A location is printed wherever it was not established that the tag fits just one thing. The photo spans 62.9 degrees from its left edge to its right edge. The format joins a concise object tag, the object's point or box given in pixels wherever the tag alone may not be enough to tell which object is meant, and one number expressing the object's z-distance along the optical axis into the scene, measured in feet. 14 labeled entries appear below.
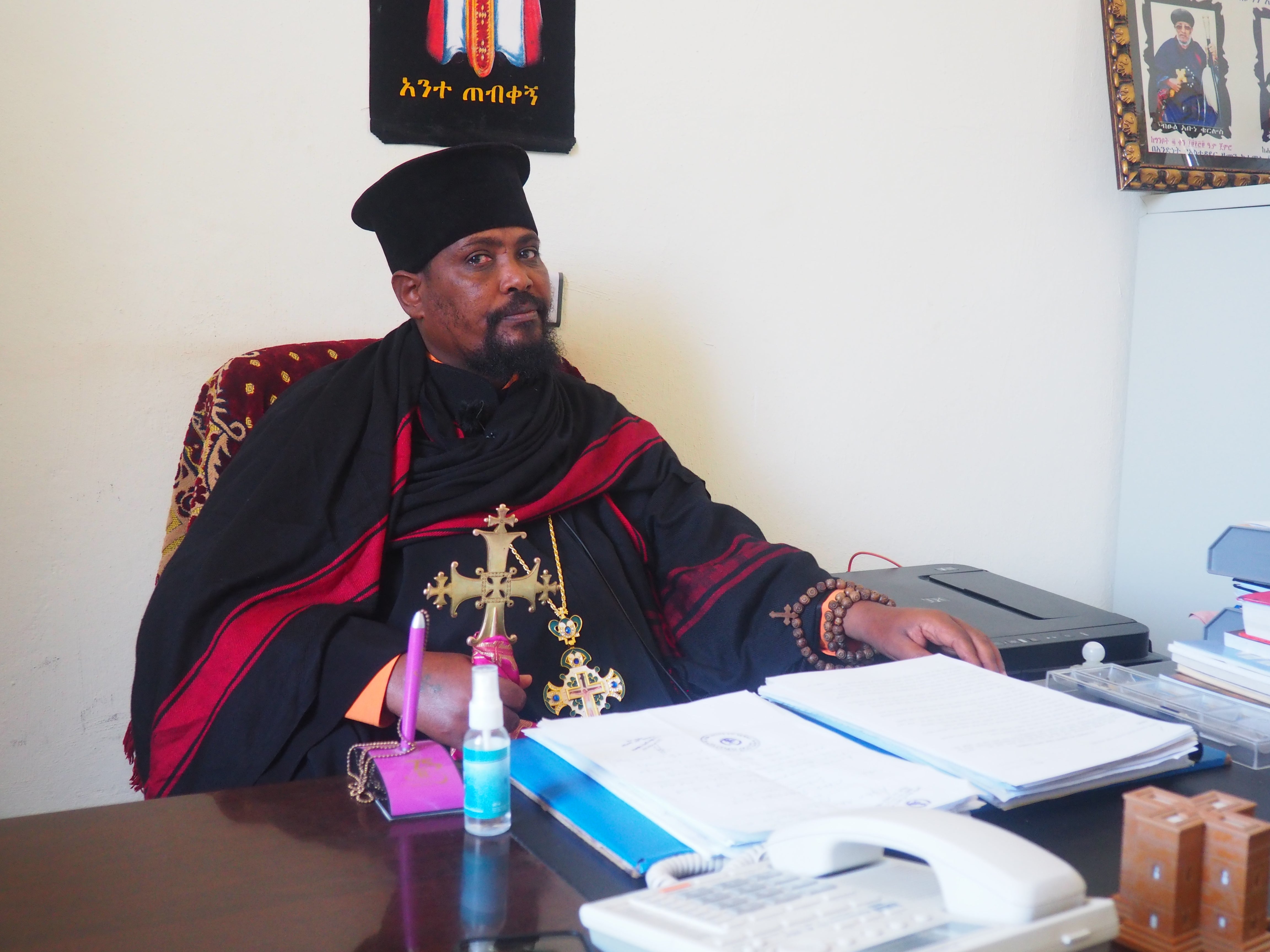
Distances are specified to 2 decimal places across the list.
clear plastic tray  3.49
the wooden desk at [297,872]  2.30
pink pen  3.15
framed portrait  8.32
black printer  5.48
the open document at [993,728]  2.97
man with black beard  4.54
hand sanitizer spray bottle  2.76
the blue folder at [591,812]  2.58
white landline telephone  1.93
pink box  2.95
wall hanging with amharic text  6.50
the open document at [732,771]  2.64
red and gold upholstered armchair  5.69
